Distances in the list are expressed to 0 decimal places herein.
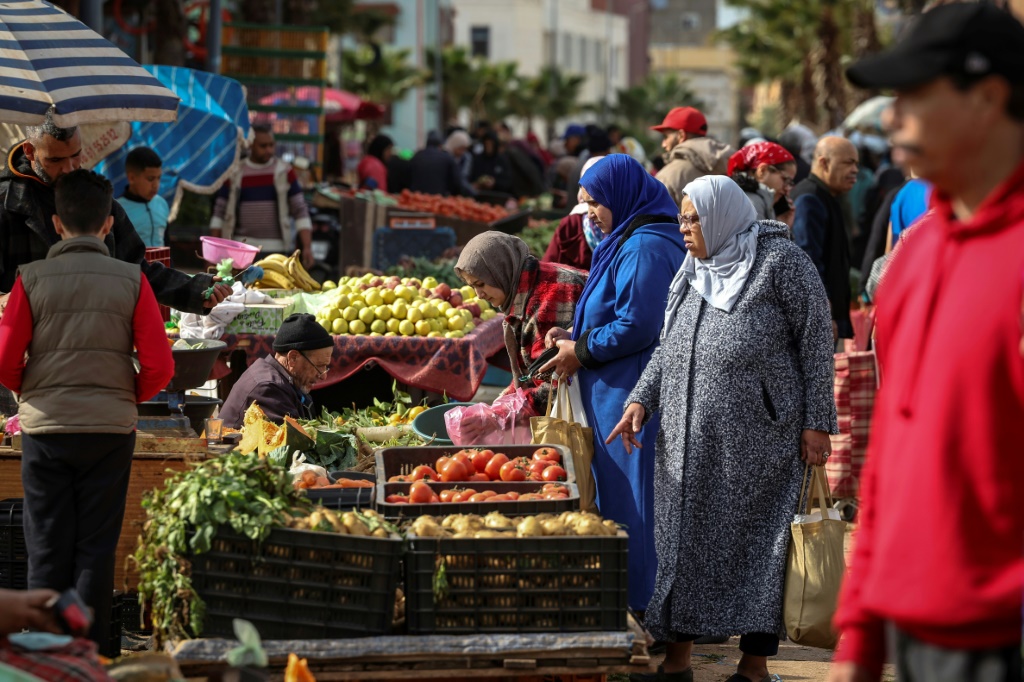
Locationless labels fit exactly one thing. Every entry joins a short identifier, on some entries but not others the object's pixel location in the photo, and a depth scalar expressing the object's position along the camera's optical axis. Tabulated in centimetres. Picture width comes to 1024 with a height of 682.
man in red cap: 1590
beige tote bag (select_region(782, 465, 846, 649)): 927
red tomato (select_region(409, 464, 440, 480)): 962
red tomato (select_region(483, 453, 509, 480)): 979
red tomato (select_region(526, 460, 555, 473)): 967
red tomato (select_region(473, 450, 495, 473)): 993
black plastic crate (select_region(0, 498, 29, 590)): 1013
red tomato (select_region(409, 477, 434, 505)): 894
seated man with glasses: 1230
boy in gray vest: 872
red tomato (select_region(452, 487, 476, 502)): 902
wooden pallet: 773
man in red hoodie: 443
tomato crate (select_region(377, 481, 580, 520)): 867
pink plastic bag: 1148
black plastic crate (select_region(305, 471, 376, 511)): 966
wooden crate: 1035
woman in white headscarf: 933
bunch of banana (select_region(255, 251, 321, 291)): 1877
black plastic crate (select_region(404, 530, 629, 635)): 785
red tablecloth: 1625
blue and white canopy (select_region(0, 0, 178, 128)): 987
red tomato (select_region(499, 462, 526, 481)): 964
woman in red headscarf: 1489
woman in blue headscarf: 1043
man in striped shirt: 2297
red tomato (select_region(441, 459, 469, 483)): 958
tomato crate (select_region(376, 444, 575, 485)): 1004
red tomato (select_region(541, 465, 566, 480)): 959
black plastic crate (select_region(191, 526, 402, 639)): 779
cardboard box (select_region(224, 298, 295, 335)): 1614
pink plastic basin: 1620
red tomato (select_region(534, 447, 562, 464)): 991
